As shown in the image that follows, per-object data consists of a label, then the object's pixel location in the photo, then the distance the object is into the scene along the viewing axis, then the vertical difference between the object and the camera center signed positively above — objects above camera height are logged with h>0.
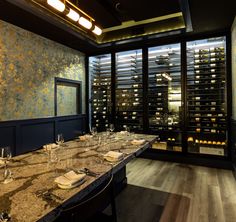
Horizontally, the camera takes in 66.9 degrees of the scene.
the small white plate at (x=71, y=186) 1.13 -0.50
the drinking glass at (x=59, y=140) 2.05 -0.37
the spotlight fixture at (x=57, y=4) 1.81 +1.07
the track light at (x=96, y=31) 2.51 +1.10
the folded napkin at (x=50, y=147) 1.91 -0.43
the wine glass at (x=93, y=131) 2.66 -0.35
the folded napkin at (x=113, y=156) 1.64 -0.46
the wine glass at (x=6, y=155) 1.40 -0.37
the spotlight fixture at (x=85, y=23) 2.24 +1.09
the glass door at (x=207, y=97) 3.88 +0.22
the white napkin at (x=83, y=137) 2.55 -0.44
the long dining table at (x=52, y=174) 0.92 -0.50
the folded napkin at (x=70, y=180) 1.14 -0.48
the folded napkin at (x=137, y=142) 2.23 -0.44
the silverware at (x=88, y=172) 1.34 -0.50
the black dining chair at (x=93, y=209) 0.93 -0.58
